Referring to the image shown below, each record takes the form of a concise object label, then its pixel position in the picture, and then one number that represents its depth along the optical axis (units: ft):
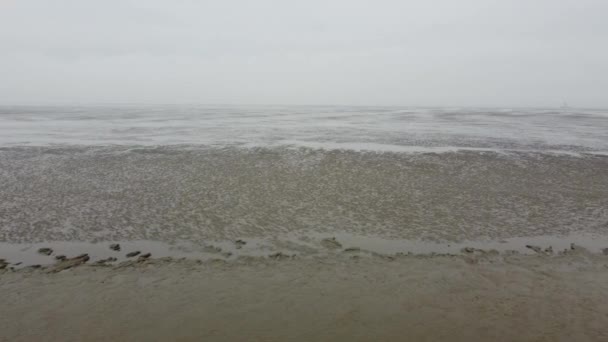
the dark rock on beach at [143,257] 31.04
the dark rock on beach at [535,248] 33.35
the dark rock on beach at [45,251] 32.42
